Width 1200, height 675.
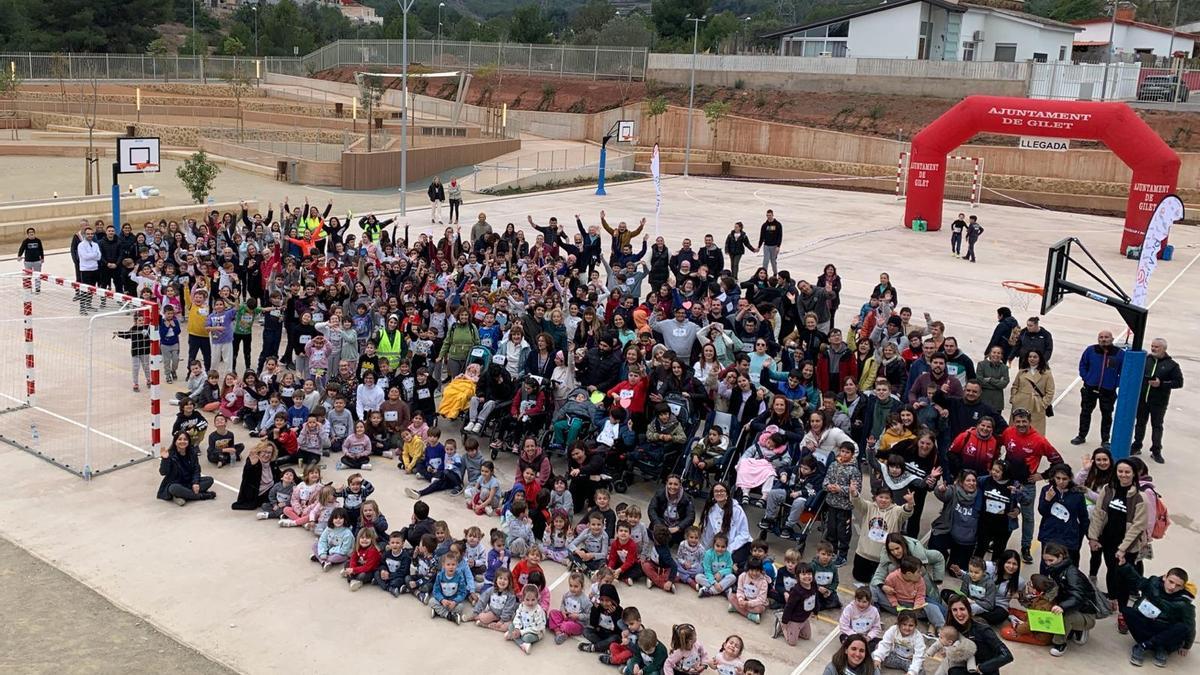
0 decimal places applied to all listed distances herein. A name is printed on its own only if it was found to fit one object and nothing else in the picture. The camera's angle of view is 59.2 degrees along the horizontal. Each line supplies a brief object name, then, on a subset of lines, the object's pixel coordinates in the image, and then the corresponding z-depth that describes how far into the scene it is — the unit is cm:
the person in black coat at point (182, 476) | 1184
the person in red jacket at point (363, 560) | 1016
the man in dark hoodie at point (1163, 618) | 909
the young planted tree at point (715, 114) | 5403
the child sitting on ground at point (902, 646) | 866
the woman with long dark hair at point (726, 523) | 1031
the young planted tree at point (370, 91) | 5598
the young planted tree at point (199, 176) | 3120
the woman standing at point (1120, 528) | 970
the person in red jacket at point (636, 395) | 1273
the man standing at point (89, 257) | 1939
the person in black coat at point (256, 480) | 1166
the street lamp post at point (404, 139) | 3117
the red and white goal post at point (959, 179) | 4159
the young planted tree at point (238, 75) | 5678
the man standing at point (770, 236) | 2286
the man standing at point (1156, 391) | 1346
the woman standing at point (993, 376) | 1292
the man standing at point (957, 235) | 2842
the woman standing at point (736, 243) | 2217
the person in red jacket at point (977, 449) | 1094
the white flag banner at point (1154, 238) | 1298
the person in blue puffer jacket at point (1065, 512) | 1002
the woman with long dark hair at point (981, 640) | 854
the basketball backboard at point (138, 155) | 2445
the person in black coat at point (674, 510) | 1061
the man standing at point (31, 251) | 2016
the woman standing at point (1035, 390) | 1286
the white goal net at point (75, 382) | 1321
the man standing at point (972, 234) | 2772
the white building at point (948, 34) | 6247
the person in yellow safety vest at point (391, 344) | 1461
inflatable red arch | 2958
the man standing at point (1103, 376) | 1389
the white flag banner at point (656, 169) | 2548
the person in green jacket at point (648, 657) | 855
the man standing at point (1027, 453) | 1077
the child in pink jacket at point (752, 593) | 973
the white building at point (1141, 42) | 7025
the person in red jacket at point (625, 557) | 1020
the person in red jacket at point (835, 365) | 1384
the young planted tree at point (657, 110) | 5581
